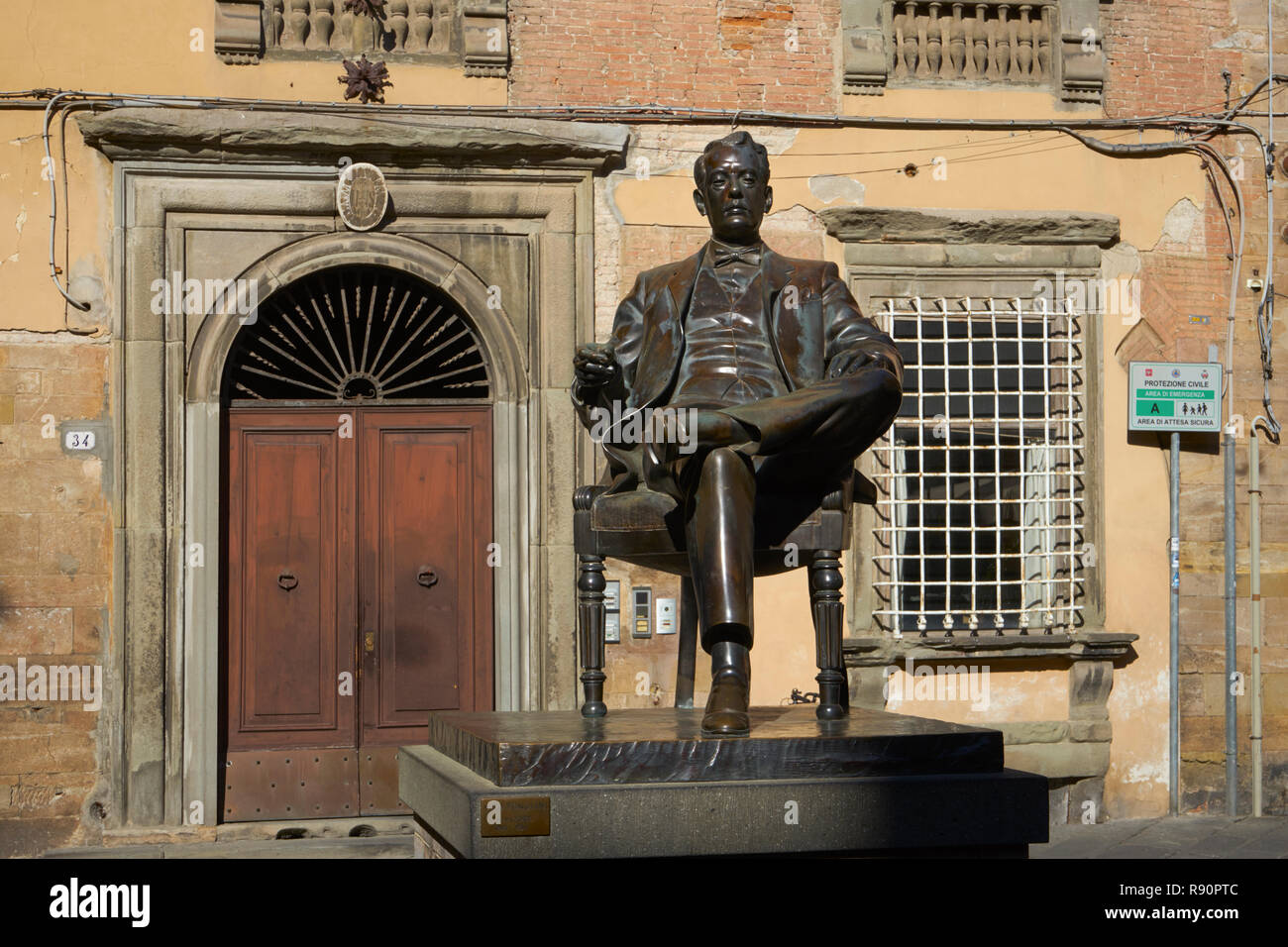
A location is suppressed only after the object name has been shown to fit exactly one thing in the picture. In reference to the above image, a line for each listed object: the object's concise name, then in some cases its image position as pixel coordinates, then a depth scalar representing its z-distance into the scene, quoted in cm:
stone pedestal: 385
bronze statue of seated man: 419
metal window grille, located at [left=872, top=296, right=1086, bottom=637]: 951
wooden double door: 905
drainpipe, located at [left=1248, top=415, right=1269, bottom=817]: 956
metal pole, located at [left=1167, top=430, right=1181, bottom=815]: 949
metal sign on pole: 952
